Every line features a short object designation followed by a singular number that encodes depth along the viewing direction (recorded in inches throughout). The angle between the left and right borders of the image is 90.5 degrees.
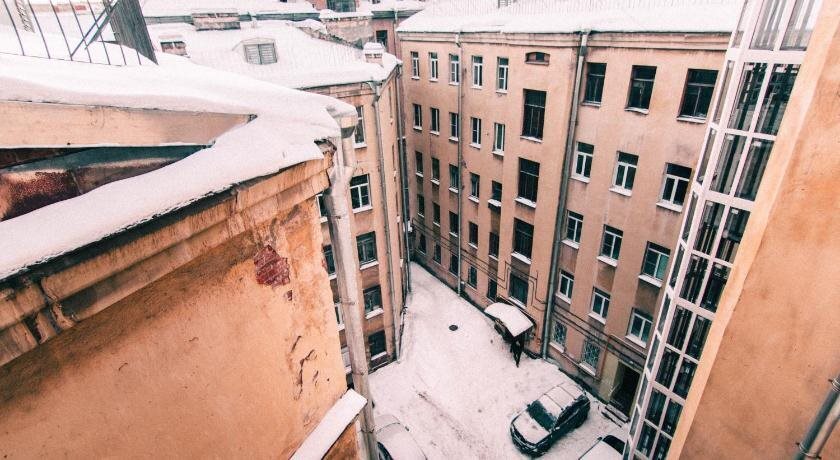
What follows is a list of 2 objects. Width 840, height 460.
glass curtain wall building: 280.7
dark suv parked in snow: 601.6
